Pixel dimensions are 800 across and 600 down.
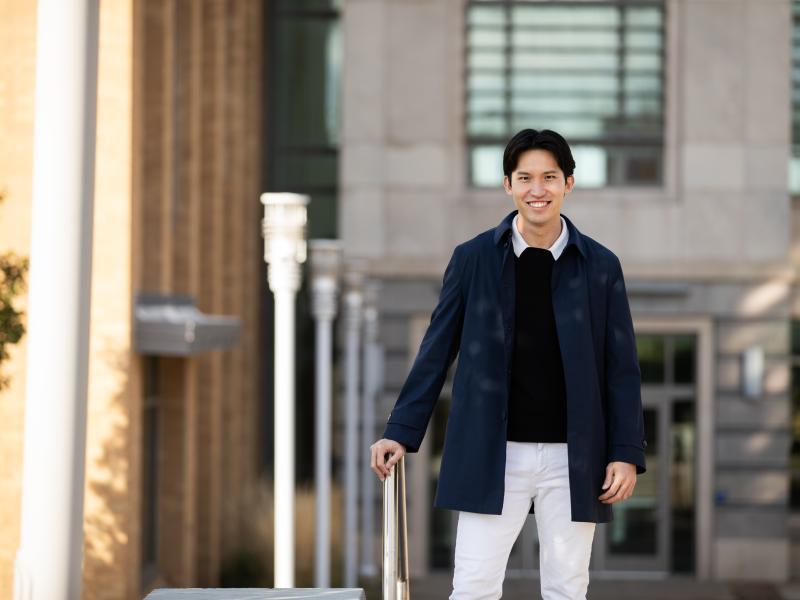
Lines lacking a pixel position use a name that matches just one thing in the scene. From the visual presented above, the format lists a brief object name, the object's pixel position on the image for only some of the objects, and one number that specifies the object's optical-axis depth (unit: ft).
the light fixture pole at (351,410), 86.44
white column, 23.04
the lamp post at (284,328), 53.63
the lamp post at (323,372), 69.23
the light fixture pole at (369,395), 99.04
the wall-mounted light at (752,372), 107.09
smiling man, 24.38
